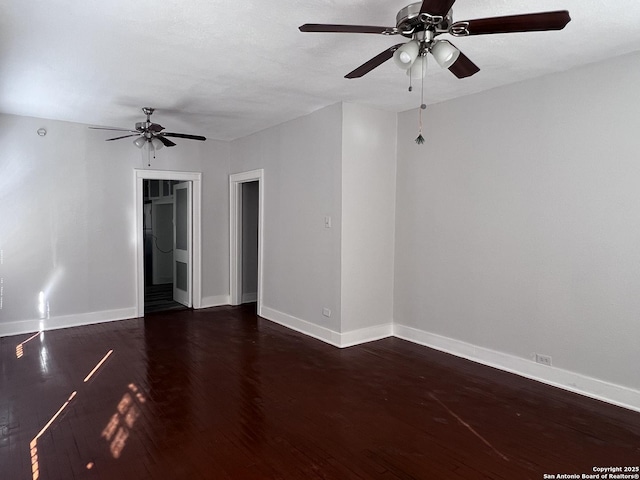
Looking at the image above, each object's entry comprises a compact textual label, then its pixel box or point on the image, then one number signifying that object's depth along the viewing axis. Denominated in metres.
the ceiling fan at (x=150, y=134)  4.69
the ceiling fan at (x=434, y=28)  1.95
